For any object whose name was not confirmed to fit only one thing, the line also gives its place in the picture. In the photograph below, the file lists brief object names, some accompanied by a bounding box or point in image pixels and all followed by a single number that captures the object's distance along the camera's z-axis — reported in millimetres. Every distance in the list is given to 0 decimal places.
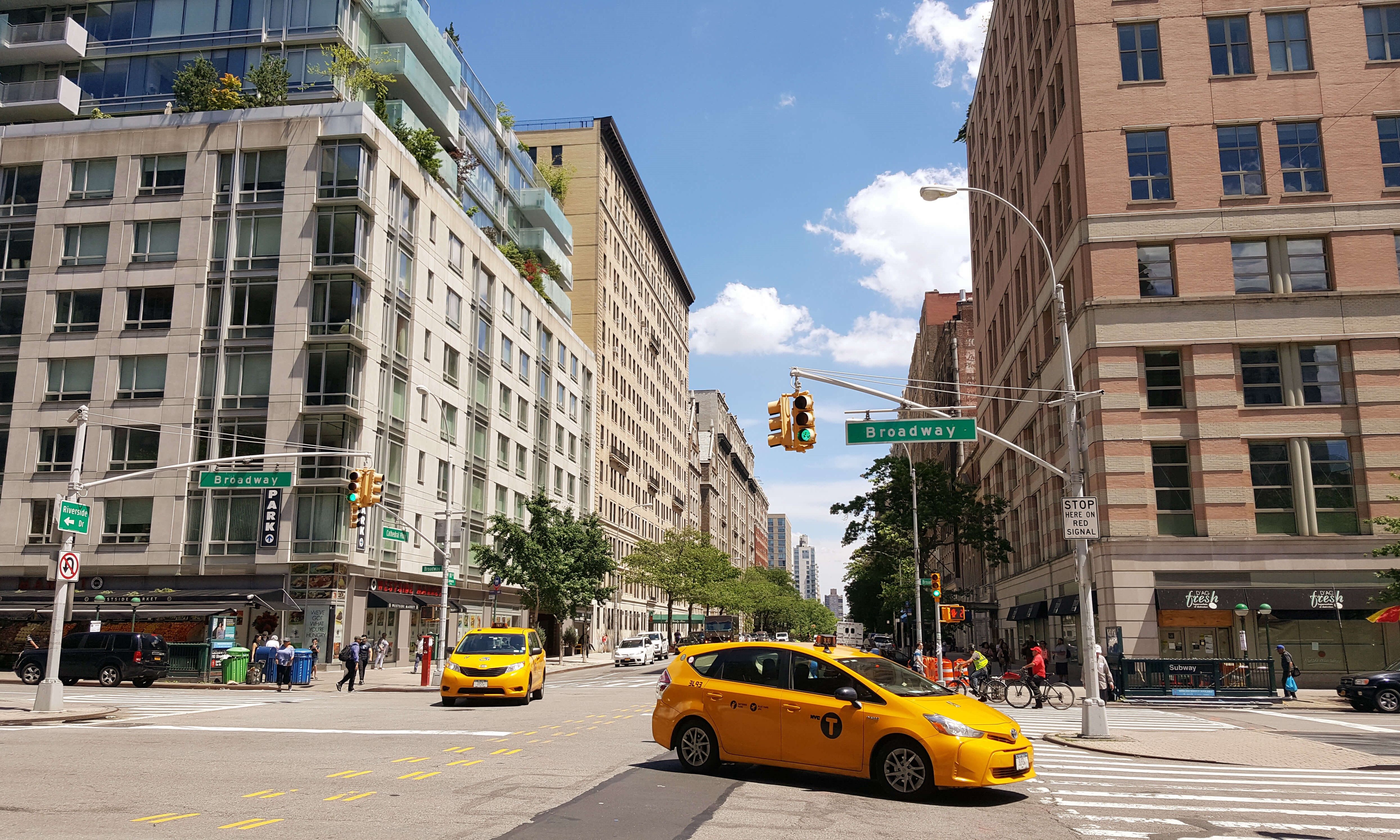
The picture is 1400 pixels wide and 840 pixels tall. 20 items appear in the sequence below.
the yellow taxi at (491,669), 25344
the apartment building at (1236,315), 35000
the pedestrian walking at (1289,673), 30109
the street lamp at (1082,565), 18391
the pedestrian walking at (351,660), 32969
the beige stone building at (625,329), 89938
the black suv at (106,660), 32125
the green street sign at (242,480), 29922
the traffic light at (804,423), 19391
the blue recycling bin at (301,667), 34844
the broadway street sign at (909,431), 20859
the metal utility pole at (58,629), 21828
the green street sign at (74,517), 22984
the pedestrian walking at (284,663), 31922
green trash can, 33656
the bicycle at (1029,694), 27000
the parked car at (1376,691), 26875
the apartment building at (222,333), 44375
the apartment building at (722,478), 153875
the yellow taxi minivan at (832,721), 11141
